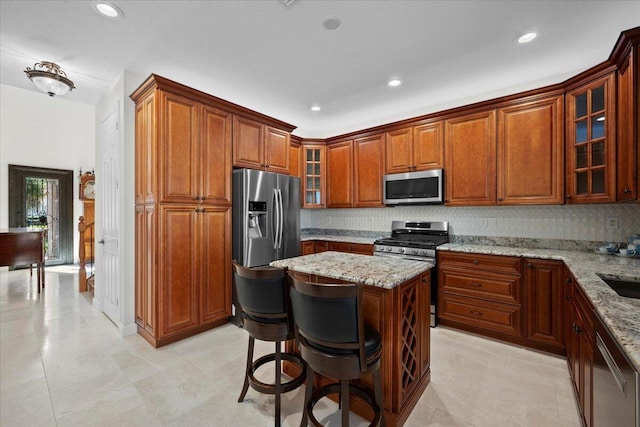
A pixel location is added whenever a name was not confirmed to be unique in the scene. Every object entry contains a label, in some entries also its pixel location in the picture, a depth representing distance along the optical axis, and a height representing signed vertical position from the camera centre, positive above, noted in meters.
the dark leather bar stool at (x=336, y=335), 1.28 -0.60
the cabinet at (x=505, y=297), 2.57 -0.88
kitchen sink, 1.70 -0.47
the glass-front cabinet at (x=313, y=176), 4.76 +0.63
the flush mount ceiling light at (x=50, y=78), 2.53 +1.27
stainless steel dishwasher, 0.86 -0.64
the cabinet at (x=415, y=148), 3.57 +0.87
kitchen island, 1.65 -0.66
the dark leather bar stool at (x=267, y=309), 1.61 -0.58
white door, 3.09 -0.04
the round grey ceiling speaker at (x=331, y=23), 2.13 +1.49
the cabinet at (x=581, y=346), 1.41 -0.80
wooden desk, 4.27 -0.56
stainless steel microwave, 3.54 +0.33
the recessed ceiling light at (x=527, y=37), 2.32 +1.49
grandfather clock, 6.52 +0.33
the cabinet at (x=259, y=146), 3.35 +0.87
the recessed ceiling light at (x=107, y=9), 1.96 +1.49
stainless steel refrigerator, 3.20 -0.07
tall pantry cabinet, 2.67 +0.00
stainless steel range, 3.22 -0.38
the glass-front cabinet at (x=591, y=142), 2.33 +0.63
